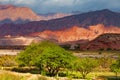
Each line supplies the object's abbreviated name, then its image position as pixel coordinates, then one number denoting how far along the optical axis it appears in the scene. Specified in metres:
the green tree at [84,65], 99.82
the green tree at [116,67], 97.76
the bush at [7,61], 135.30
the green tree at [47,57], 89.88
